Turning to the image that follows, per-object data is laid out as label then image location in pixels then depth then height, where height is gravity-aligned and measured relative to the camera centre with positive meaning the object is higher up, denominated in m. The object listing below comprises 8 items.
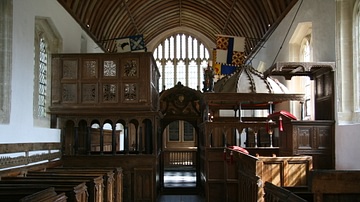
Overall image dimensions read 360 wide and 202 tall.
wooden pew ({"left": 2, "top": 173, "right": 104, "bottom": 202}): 6.20 -0.90
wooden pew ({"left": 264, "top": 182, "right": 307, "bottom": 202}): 3.59 -0.69
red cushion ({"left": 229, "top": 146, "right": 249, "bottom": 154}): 9.15 -0.66
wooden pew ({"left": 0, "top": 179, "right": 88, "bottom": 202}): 5.13 -0.84
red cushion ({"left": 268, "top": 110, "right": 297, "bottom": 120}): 9.26 +0.04
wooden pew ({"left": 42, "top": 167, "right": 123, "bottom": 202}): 7.43 -1.10
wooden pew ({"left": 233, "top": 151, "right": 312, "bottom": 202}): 6.81 -0.87
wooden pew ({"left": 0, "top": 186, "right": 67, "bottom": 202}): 3.90 -0.78
